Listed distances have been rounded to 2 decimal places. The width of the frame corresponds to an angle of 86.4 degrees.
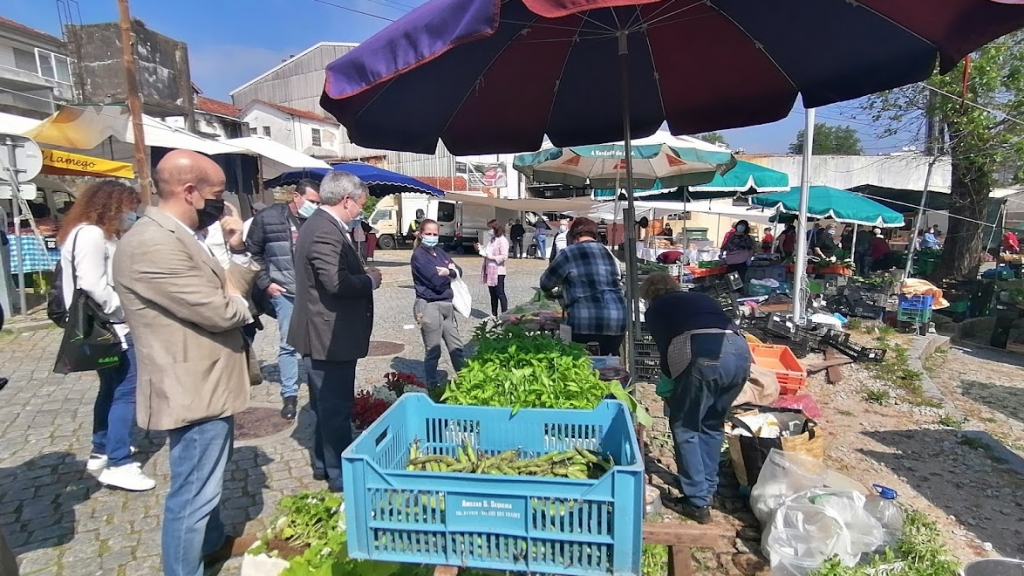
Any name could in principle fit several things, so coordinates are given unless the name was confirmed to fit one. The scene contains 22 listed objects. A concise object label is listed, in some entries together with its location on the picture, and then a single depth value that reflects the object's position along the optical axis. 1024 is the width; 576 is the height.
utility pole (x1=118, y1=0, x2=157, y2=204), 8.66
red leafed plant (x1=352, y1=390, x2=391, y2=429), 4.30
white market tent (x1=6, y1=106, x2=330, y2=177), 9.24
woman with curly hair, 3.33
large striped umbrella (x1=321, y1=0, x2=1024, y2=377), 2.11
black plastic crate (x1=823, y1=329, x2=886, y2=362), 7.18
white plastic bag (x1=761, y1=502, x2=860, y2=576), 2.87
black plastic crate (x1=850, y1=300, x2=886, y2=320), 9.46
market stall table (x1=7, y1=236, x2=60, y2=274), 10.22
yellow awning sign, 8.90
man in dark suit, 3.29
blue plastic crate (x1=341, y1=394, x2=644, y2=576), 1.68
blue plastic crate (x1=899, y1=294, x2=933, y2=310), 8.69
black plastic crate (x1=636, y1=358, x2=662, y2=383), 5.89
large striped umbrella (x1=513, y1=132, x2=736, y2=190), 5.76
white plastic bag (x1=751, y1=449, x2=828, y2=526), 3.35
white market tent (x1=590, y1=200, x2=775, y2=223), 15.31
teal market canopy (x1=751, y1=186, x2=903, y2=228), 11.50
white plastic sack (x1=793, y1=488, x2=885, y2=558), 2.90
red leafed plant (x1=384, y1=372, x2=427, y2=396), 4.74
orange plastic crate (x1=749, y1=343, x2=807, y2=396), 5.57
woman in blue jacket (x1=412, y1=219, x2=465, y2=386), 5.44
